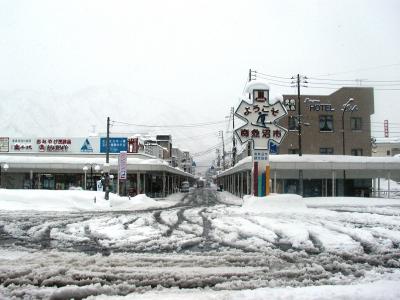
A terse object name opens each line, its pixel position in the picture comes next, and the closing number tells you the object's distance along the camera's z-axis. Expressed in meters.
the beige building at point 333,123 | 51.25
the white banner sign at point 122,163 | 36.69
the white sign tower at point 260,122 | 25.55
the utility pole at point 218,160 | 153.93
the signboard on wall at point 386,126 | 105.43
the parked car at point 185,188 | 75.69
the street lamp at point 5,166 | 41.14
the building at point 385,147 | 92.38
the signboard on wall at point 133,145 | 50.78
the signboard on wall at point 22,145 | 49.38
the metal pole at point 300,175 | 40.19
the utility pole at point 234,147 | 70.40
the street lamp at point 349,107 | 48.56
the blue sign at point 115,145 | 49.88
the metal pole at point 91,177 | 43.19
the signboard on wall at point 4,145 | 49.28
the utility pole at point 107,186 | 33.55
